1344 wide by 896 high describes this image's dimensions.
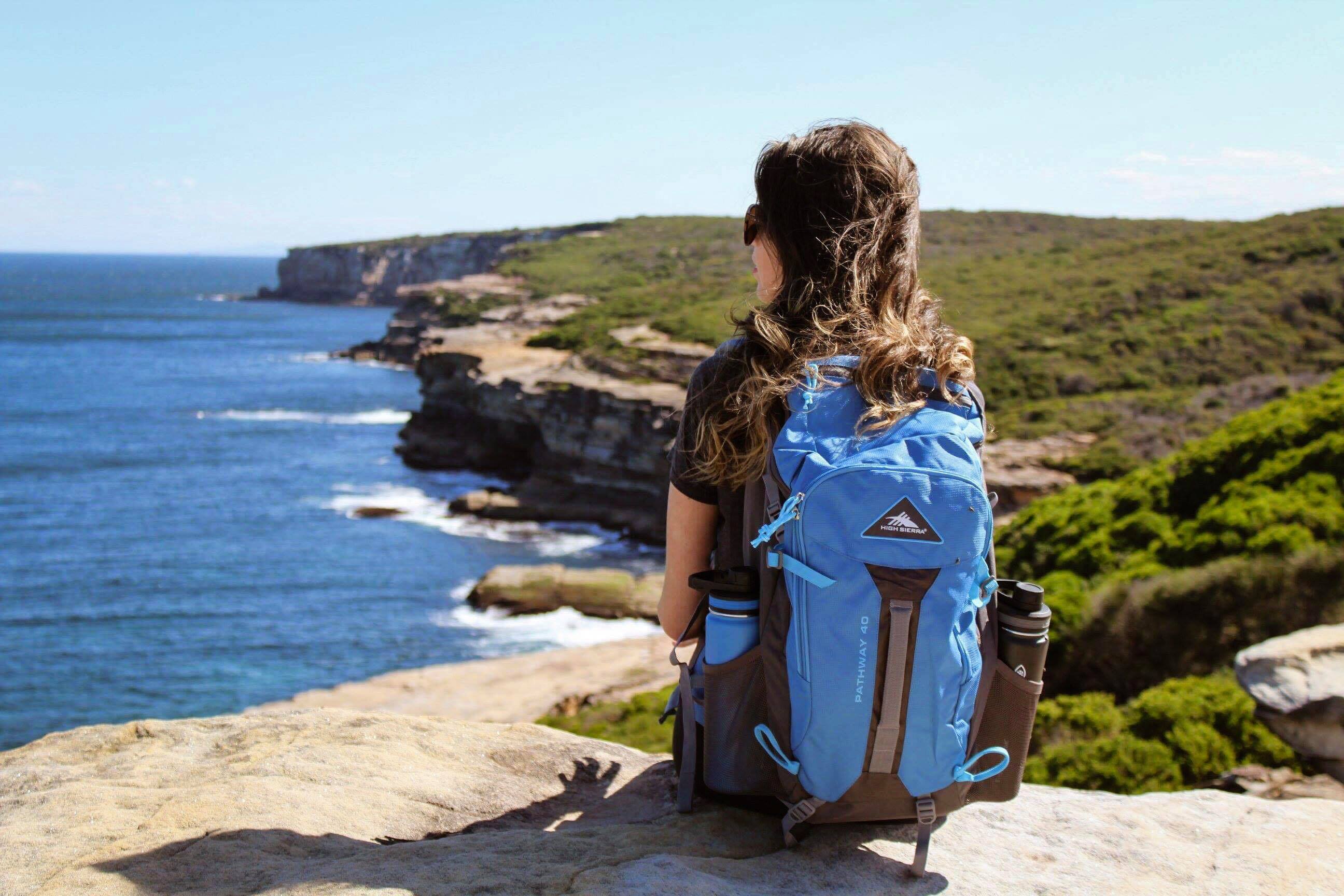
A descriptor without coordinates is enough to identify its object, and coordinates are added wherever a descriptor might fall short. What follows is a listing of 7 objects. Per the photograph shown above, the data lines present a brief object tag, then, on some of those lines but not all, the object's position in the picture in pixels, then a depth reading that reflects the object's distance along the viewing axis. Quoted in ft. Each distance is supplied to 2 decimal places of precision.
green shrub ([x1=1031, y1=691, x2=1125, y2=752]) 23.39
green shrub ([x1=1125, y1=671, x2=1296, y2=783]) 18.70
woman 8.25
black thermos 8.04
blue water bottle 8.14
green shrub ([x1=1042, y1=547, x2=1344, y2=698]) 24.71
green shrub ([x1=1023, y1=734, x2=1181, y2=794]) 19.19
